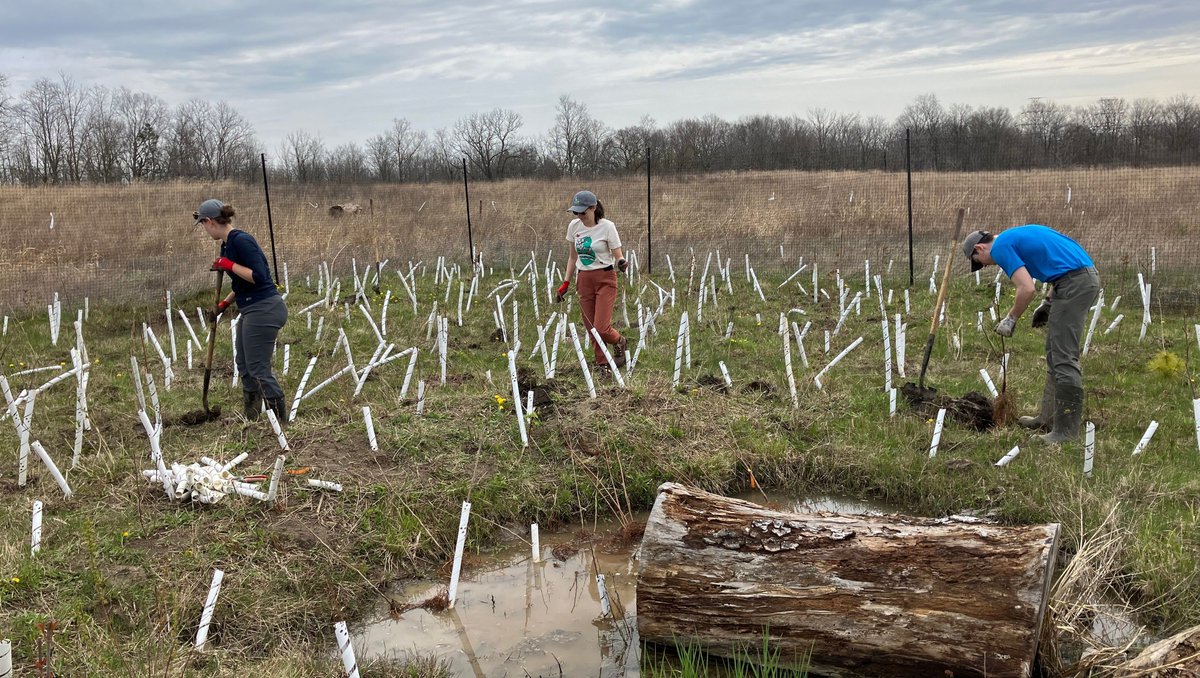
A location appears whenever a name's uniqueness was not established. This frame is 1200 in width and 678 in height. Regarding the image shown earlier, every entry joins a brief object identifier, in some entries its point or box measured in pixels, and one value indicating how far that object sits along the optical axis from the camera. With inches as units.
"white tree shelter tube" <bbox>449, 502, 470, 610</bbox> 145.0
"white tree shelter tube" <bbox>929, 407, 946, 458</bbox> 183.6
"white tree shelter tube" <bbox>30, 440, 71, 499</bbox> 156.9
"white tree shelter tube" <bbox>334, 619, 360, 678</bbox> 99.3
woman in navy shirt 206.4
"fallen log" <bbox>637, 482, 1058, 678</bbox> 108.7
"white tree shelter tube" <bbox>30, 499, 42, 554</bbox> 143.2
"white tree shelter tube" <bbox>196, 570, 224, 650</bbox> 120.9
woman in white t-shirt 261.6
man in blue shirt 189.5
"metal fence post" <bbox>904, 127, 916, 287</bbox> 429.4
